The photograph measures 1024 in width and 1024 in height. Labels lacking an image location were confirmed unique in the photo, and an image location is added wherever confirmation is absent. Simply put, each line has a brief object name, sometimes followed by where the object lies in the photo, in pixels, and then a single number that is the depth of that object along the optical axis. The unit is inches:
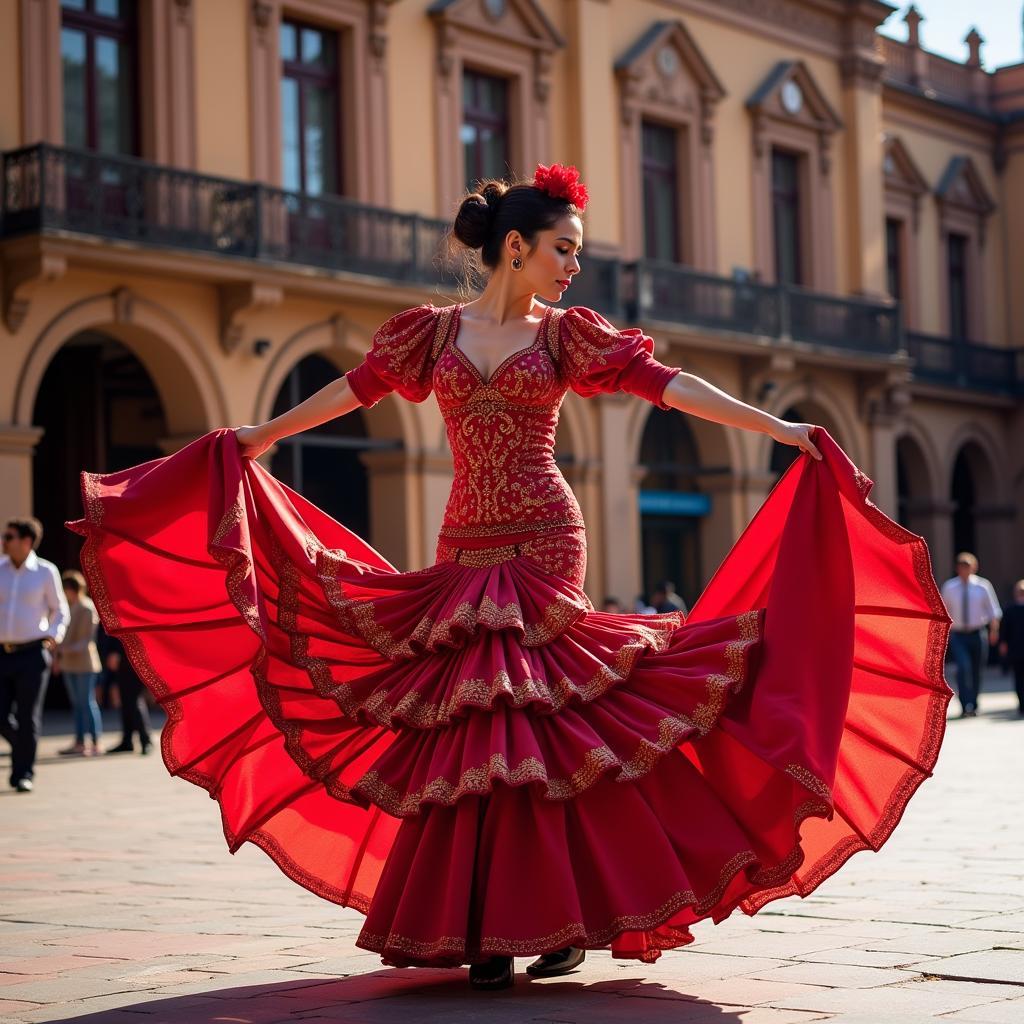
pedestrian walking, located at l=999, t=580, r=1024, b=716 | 745.6
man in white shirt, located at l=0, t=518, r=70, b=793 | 460.4
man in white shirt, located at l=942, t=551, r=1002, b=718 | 726.5
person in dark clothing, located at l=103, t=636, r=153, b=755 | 591.2
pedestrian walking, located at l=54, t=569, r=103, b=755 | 588.4
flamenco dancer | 183.6
